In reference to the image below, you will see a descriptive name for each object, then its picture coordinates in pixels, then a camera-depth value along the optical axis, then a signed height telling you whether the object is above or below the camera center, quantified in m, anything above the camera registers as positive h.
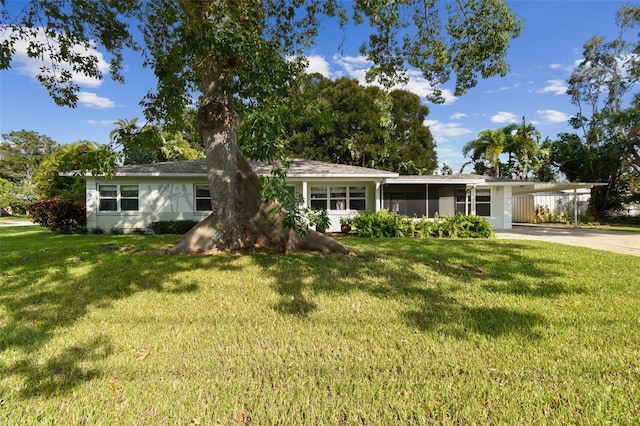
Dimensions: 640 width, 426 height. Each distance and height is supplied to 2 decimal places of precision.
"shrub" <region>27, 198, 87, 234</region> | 14.16 -0.05
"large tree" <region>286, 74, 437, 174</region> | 27.30 +6.07
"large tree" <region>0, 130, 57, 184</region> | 48.22 +9.25
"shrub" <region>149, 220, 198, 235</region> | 14.30 -0.69
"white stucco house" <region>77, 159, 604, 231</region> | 15.08 +0.86
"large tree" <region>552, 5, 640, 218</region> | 22.14 +5.64
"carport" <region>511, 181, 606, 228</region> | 16.86 +1.20
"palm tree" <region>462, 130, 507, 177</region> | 26.44 +5.36
